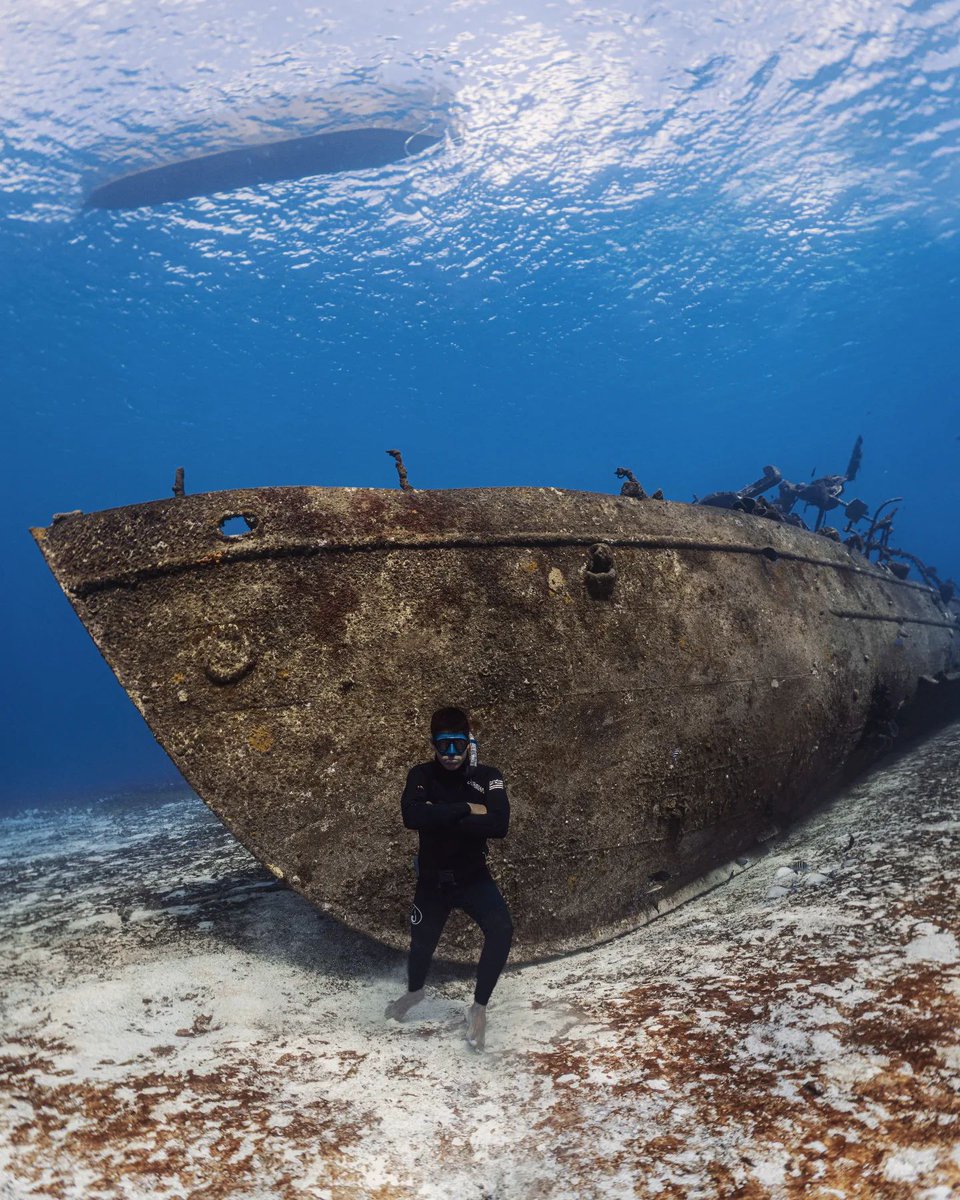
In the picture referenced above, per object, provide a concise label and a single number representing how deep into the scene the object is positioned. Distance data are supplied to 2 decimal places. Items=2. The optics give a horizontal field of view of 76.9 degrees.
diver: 2.69
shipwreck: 3.08
